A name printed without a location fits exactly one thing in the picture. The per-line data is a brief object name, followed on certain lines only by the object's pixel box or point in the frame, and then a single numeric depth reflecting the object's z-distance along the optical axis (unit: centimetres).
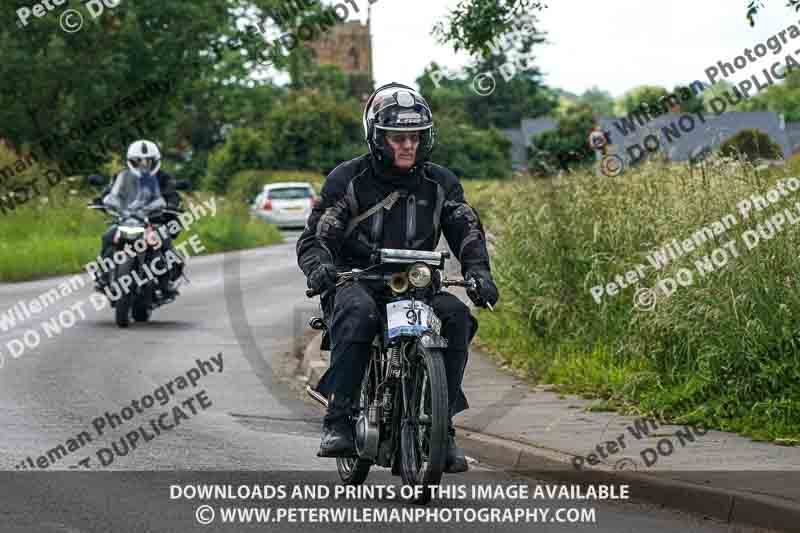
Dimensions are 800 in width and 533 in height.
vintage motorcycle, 841
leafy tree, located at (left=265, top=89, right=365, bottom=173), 7150
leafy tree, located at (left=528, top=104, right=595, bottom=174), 8200
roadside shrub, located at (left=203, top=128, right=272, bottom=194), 7125
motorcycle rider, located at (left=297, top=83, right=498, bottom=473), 877
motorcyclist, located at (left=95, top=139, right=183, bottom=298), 1977
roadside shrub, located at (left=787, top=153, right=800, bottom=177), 1214
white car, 4769
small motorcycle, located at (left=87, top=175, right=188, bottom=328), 1930
